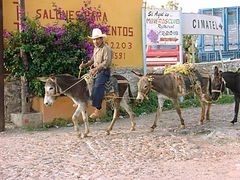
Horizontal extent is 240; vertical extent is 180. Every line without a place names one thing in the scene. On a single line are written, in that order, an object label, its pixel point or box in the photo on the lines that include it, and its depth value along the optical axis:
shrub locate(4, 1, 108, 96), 10.33
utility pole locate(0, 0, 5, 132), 9.95
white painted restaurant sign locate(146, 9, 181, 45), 13.77
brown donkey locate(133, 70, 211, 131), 8.98
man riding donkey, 8.77
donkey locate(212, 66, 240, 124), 9.79
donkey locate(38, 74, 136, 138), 8.70
